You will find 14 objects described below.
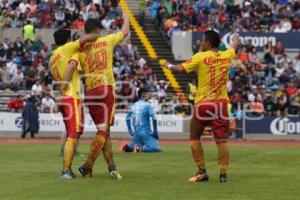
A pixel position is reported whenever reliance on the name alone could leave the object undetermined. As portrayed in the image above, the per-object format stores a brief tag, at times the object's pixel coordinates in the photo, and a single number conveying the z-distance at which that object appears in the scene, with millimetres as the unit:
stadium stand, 37031
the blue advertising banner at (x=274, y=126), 35438
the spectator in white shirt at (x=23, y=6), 40844
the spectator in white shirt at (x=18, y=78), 37000
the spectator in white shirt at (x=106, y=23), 40344
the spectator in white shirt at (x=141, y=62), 39188
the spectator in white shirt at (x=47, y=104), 35562
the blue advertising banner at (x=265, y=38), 40531
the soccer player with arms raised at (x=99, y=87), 14930
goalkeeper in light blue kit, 24891
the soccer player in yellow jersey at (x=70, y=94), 14781
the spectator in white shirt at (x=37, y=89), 36031
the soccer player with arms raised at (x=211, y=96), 14773
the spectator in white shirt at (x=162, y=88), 36750
